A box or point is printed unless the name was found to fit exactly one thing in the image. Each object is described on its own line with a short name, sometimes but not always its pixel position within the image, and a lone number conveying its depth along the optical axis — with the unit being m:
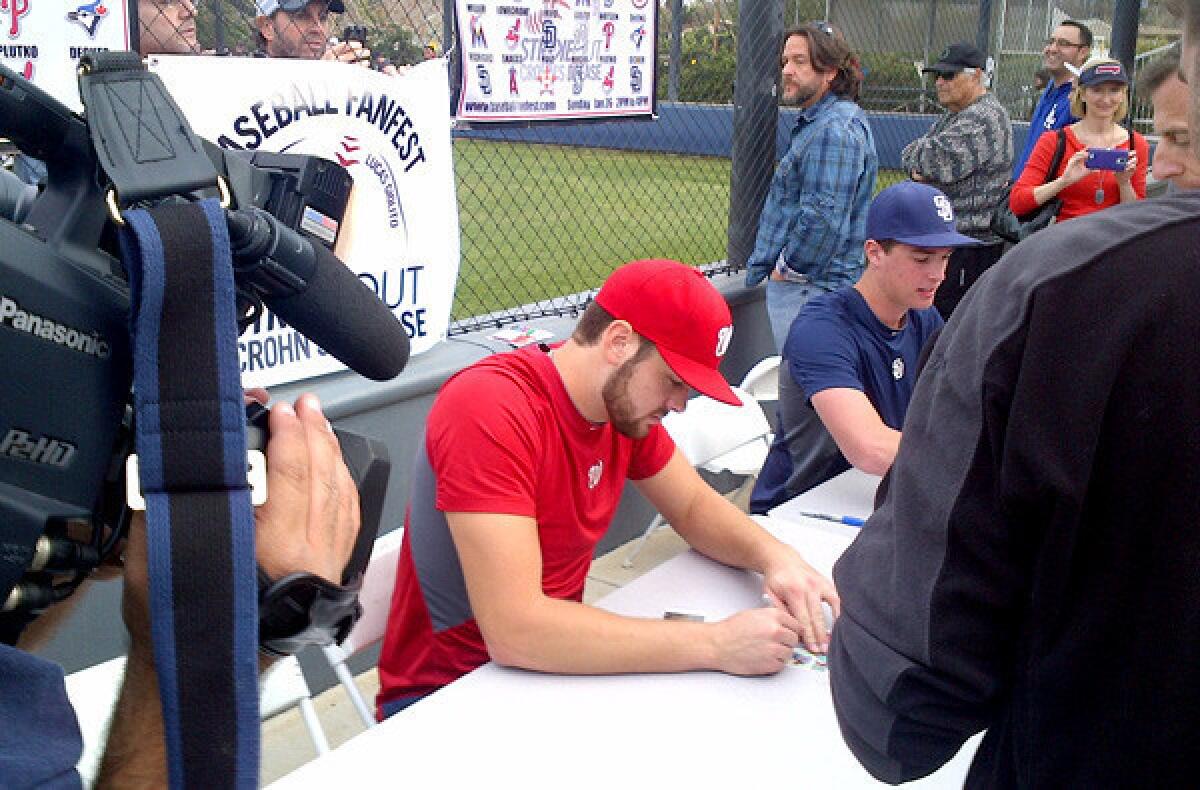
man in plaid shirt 4.56
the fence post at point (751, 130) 5.13
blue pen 2.56
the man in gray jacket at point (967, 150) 5.45
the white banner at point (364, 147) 2.85
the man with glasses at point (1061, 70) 6.38
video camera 0.65
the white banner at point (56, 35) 2.45
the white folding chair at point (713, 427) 3.30
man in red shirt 1.84
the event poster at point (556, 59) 3.67
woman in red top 5.66
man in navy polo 2.84
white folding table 1.56
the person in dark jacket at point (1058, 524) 0.86
